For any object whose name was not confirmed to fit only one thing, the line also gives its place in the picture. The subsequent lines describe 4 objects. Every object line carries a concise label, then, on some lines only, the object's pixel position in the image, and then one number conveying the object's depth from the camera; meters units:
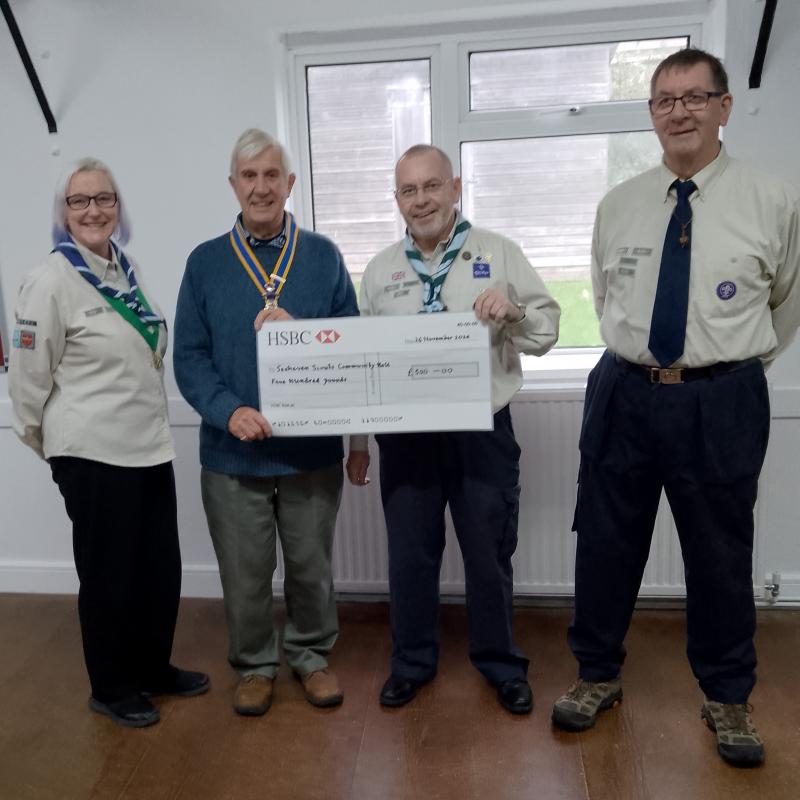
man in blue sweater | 2.14
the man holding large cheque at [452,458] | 2.11
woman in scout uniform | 2.10
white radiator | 2.80
